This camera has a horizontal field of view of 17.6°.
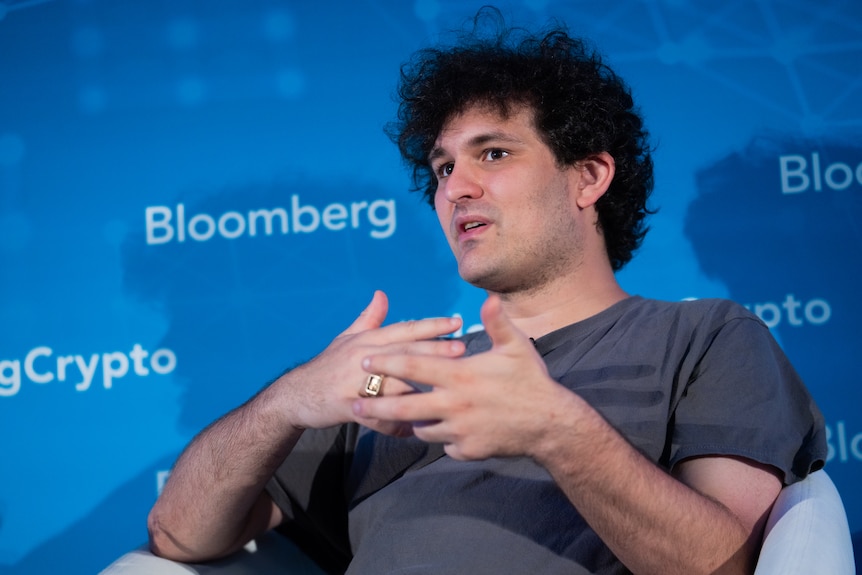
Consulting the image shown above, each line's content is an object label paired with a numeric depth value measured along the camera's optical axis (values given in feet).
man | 6.80
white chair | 6.87
